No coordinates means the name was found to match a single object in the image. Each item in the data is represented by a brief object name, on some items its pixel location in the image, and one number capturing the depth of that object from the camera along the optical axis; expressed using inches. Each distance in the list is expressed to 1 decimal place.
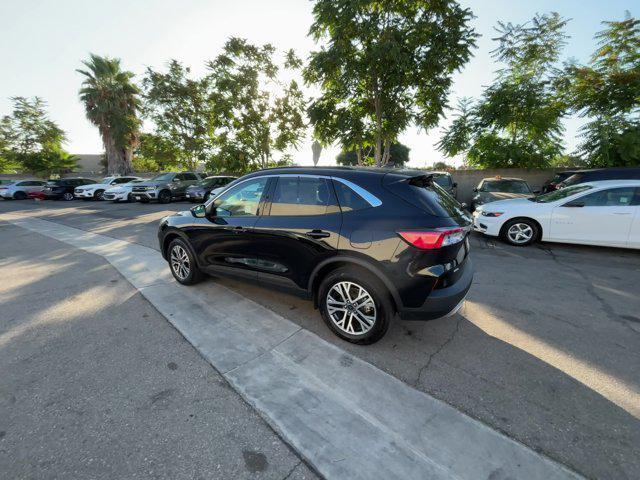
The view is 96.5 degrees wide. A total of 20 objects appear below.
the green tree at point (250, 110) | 689.6
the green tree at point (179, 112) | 840.3
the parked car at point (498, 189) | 380.7
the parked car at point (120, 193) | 644.7
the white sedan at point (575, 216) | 216.4
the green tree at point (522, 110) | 513.7
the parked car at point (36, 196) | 765.6
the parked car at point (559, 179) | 437.8
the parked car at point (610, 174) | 371.2
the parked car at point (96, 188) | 734.3
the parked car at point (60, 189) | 746.8
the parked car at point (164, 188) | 605.3
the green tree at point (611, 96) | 454.9
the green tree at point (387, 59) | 446.0
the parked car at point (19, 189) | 794.2
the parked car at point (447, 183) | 377.7
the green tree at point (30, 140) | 1103.6
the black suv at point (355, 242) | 99.3
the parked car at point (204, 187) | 617.3
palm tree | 1018.7
